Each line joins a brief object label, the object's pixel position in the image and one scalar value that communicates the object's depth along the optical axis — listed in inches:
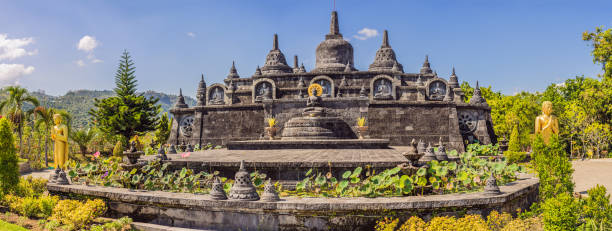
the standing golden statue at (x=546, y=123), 368.2
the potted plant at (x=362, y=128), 717.3
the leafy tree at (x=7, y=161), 381.7
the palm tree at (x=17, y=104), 979.9
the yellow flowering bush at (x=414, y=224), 241.9
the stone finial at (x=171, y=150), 638.3
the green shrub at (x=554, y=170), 298.8
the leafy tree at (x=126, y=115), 1106.1
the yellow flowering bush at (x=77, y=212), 285.1
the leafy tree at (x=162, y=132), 1255.1
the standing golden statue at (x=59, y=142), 442.6
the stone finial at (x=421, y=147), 571.8
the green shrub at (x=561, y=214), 233.6
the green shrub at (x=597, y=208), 273.6
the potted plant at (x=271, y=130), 713.0
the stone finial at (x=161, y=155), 431.6
